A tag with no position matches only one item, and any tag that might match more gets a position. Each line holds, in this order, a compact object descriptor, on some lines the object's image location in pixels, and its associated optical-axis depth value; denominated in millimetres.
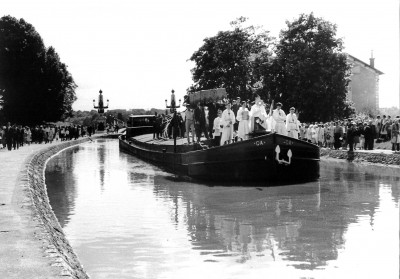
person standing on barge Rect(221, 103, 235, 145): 21231
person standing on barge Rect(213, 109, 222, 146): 23078
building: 71562
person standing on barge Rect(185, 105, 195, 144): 28278
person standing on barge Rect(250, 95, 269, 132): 20234
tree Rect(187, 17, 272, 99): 61594
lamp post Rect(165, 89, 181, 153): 25859
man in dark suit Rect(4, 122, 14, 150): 37500
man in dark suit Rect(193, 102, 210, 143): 26031
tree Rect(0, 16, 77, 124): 56812
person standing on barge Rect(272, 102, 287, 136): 21078
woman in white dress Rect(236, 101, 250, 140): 20562
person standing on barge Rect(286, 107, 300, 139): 21859
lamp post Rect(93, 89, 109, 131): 75375
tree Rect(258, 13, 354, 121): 45500
